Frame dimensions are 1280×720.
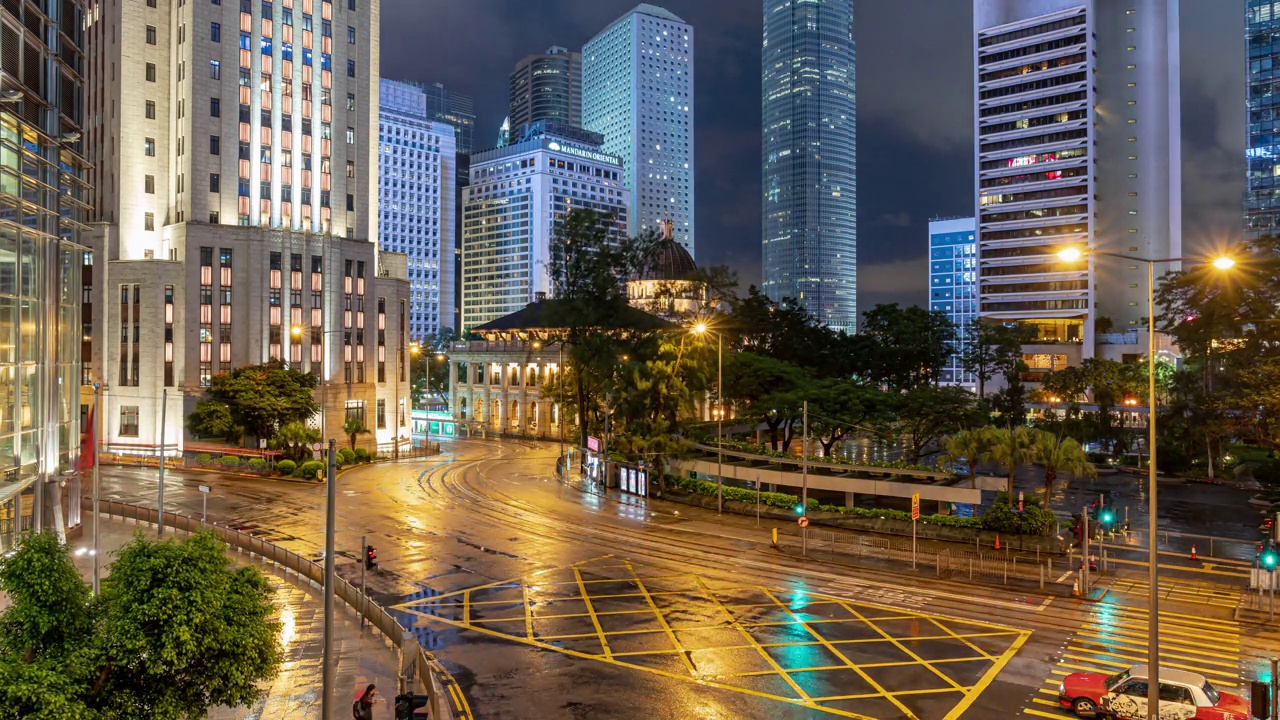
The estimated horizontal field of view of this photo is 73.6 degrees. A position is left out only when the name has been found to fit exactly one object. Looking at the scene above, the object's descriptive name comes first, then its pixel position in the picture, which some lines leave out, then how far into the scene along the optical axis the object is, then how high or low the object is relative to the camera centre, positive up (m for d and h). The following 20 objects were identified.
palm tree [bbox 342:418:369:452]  77.50 -4.88
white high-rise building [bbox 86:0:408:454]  76.56 +15.60
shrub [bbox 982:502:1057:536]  40.47 -7.04
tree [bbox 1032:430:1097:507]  43.16 -4.28
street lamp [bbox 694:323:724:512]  49.19 -6.16
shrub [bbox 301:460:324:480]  62.38 -6.95
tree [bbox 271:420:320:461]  66.00 -4.96
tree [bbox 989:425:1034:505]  43.83 -3.83
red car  20.14 -7.84
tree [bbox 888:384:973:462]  58.91 -2.68
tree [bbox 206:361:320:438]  69.69 -1.87
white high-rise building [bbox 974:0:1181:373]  123.12 +31.21
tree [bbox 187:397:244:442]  69.06 -3.73
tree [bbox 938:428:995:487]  44.97 -3.89
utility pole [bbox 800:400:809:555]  39.53 -6.48
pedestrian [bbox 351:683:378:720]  17.92 -7.07
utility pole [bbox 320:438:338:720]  15.75 -4.77
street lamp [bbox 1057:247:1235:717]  17.95 -4.67
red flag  30.53 -2.22
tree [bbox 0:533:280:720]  12.63 -3.91
